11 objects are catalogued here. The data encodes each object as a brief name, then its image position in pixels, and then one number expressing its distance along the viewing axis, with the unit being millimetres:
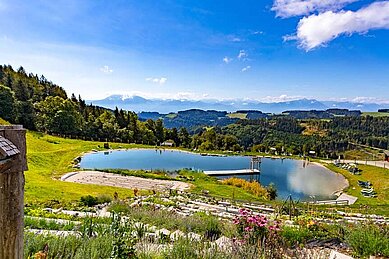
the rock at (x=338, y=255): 4941
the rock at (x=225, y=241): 4629
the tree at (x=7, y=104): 37906
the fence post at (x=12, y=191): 1966
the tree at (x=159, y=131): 57156
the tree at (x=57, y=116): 46438
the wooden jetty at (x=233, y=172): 32884
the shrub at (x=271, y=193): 22797
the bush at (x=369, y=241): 4945
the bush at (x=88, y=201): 12602
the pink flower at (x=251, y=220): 5336
